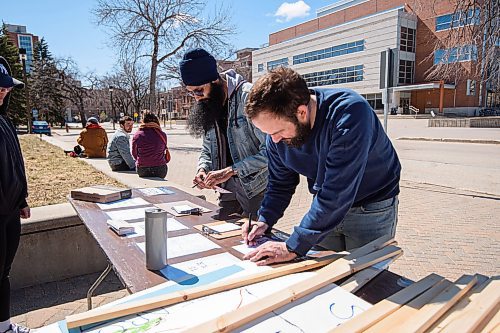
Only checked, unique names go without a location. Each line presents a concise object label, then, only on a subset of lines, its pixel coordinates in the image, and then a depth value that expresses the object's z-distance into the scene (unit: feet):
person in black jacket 7.68
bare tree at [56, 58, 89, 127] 127.75
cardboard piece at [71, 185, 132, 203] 8.86
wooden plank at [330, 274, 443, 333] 3.21
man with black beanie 7.83
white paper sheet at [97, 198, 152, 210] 8.48
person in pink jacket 19.15
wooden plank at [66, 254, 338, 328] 3.54
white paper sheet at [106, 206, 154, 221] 7.48
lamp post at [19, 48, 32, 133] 63.99
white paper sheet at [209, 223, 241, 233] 6.59
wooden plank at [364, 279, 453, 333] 3.21
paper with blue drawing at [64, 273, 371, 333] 3.43
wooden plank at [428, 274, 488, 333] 3.22
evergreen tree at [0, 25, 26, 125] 98.38
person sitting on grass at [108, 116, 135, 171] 22.09
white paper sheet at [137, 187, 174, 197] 9.99
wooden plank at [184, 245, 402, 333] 3.22
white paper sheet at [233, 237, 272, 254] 5.65
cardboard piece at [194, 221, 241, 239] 6.29
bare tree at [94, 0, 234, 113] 46.93
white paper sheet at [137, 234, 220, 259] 5.64
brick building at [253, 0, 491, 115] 126.51
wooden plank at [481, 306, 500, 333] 3.11
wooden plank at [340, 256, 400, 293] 4.13
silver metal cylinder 5.00
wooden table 4.40
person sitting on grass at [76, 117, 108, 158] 30.45
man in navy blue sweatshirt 4.64
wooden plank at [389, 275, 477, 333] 3.13
